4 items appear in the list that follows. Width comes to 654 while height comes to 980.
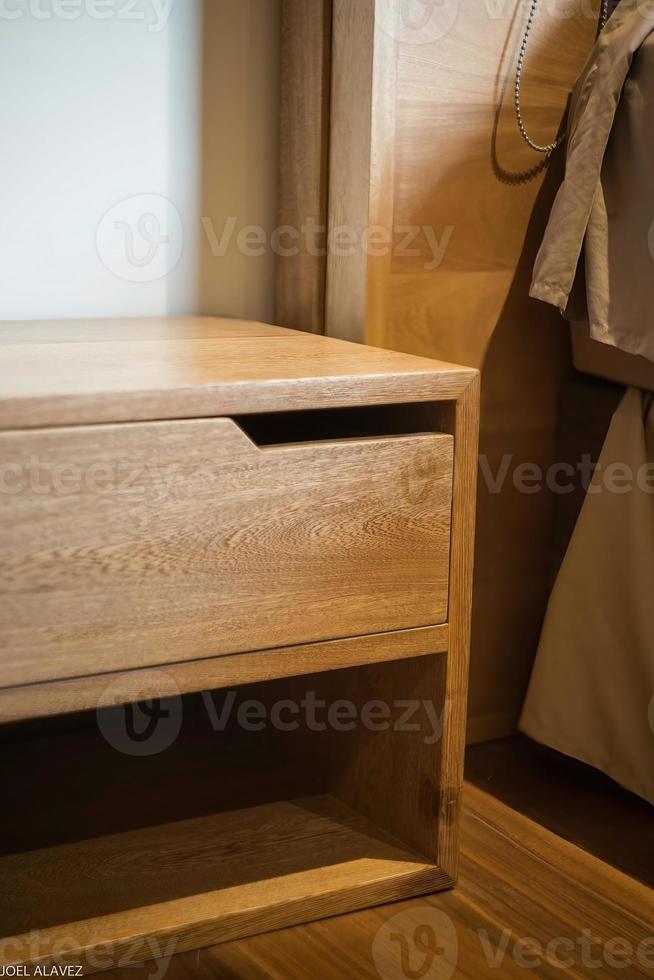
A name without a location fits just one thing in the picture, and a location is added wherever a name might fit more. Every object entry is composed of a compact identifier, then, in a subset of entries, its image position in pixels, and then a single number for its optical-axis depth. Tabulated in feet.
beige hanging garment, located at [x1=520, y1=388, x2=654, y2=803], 3.64
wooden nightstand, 2.53
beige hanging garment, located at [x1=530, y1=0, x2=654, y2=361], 3.36
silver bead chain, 3.66
